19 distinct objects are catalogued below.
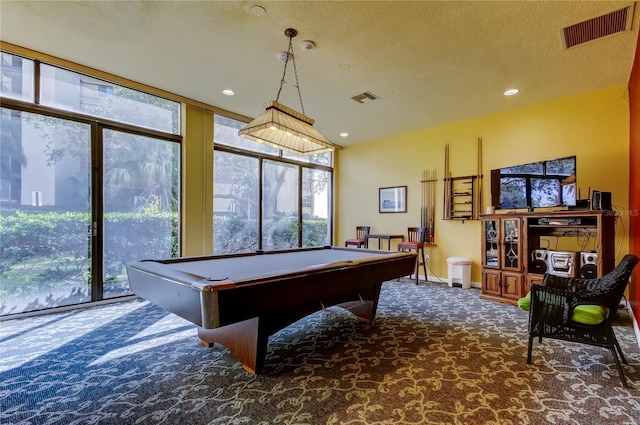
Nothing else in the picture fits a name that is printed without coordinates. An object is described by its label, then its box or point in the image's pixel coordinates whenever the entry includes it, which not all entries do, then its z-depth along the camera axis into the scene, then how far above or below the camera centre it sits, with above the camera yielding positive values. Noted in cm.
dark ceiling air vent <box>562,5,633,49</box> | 264 +170
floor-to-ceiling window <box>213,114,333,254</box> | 529 +33
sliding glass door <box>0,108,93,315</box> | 340 +1
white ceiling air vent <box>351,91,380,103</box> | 438 +171
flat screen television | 394 +37
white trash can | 511 -102
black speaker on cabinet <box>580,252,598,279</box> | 356 -65
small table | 594 -51
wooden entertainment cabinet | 358 -46
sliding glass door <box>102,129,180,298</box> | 412 +16
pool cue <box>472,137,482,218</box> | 518 +53
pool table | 167 -51
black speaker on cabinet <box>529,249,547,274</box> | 398 -68
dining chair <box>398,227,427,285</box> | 540 -58
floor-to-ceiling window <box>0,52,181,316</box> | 344 +38
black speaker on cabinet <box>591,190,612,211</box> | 356 +11
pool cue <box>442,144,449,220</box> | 554 +48
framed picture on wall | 618 +27
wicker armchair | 215 -76
